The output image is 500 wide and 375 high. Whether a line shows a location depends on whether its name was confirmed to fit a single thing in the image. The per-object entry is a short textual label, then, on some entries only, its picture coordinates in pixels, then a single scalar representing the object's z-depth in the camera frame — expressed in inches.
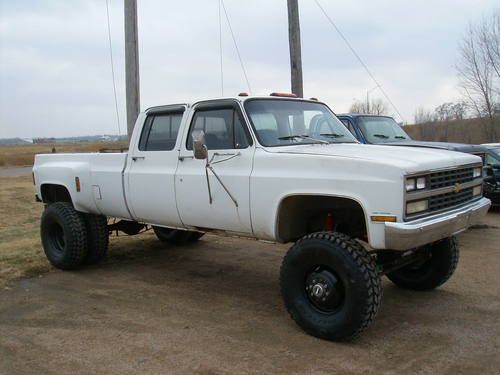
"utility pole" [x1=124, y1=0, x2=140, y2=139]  364.8
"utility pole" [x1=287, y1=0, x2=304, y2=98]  402.6
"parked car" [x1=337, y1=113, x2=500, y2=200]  333.7
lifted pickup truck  156.4
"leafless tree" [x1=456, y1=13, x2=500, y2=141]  842.8
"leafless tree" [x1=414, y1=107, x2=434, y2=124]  1066.6
